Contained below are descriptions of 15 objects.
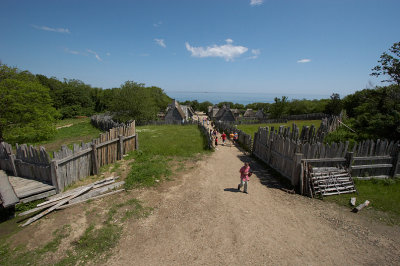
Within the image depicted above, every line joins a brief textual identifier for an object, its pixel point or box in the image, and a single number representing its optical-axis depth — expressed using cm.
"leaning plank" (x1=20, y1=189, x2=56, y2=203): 711
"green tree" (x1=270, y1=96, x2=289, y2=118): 4462
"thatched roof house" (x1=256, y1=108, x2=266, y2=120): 6110
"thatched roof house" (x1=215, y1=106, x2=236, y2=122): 4844
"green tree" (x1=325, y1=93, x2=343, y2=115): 3869
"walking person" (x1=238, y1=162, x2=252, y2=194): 827
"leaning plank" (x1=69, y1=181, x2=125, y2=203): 752
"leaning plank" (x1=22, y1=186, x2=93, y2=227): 626
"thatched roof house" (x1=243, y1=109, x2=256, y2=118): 6456
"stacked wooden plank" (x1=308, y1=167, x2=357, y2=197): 815
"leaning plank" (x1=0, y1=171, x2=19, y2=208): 637
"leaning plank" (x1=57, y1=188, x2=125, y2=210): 702
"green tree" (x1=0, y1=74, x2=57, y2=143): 1260
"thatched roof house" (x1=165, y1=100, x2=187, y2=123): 4741
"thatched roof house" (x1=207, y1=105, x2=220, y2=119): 6020
